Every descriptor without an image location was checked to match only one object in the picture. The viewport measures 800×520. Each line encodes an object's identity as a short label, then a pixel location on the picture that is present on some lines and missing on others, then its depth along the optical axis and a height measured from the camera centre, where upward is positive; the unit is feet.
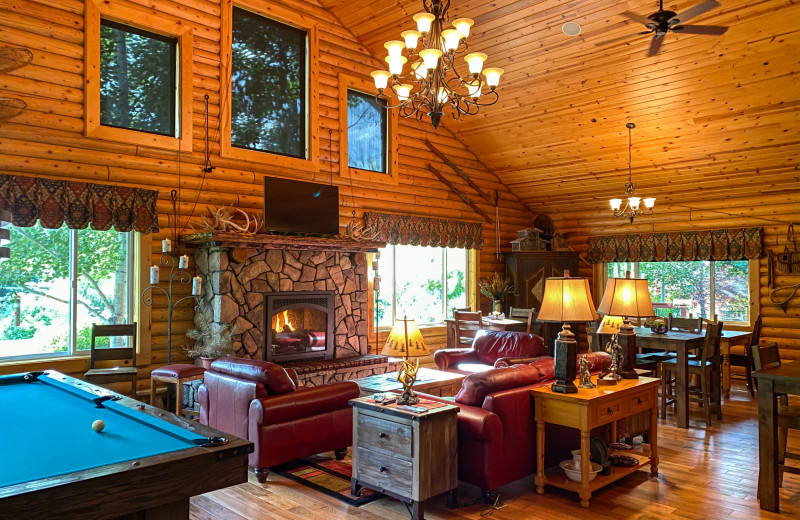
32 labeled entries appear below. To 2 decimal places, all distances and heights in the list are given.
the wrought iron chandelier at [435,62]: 14.62 +5.20
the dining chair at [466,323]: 27.73 -2.71
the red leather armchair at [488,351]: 21.30 -3.20
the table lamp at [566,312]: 13.23 -1.03
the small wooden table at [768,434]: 12.44 -3.60
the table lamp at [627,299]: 14.14 -0.79
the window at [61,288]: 18.33 -0.75
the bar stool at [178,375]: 17.75 -3.33
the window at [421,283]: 28.84 -0.88
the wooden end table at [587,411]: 12.79 -3.31
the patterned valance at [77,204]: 17.40 +1.91
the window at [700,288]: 28.45 -1.08
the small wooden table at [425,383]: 16.56 -3.44
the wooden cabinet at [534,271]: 32.17 -0.27
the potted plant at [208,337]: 19.81 -2.45
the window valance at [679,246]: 27.45 +1.01
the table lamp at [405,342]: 13.79 -1.78
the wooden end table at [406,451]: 11.75 -3.84
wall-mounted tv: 21.86 +2.26
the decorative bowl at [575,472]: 13.39 -4.68
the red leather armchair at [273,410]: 13.96 -3.58
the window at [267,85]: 22.85 +7.20
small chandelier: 24.68 +2.72
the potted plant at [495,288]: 32.01 -1.20
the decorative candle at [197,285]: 20.11 -0.67
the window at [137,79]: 19.56 +6.37
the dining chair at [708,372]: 19.85 -3.63
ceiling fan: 13.99 +5.89
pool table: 5.78 -2.19
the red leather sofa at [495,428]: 12.57 -3.53
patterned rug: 13.23 -5.18
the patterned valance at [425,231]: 27.58 +1.76
